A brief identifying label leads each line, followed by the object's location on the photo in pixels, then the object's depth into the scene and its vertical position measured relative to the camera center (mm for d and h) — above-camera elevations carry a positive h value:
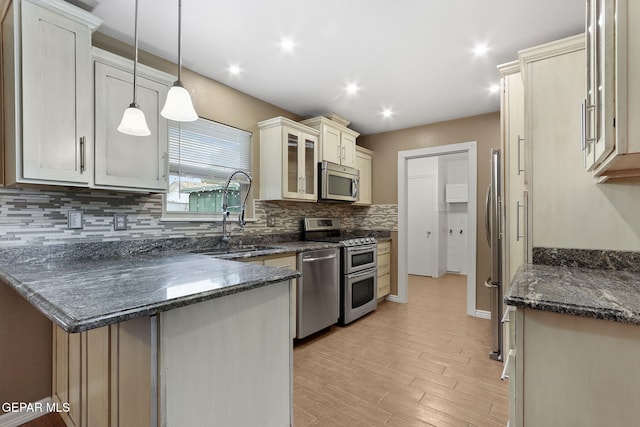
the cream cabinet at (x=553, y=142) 1626 +402
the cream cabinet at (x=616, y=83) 915 +427
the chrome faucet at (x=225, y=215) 2729 -19
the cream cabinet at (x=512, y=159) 2030 +377
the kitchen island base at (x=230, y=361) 958 -548
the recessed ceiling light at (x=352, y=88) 2914 +1246
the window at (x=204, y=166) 2594 +448
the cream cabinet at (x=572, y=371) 921 -520
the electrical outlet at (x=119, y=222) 2088 -63
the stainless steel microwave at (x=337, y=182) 3488 +377
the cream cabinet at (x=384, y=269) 4031 -770
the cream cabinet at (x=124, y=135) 1815 +535
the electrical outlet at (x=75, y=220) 1885 -45
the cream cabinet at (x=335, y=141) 3523 +901
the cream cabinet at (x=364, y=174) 4236 +578
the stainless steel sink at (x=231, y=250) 2346 -319
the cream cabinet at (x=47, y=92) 1517 +648
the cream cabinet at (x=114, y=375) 940 -610
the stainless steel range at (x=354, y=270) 3264 -656
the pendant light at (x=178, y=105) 1454 +530
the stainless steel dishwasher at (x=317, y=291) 2758 -762
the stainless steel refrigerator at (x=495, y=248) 2496 -295
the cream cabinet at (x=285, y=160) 3084 +569
